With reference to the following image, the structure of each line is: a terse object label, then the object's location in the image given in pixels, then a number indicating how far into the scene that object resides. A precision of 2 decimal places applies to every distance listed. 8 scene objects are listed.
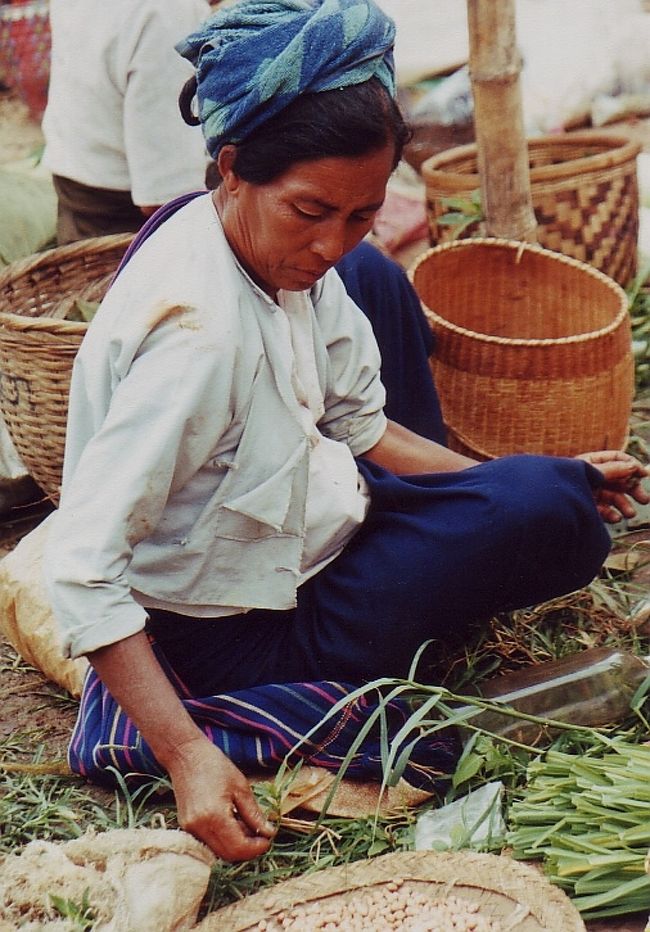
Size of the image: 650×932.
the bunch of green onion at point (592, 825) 1.85
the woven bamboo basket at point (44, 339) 2.93
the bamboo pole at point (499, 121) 3.42
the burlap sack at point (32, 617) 2.72
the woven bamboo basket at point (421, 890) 1.83
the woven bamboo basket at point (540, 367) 3.21
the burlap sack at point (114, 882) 1.87
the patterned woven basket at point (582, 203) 4.08
